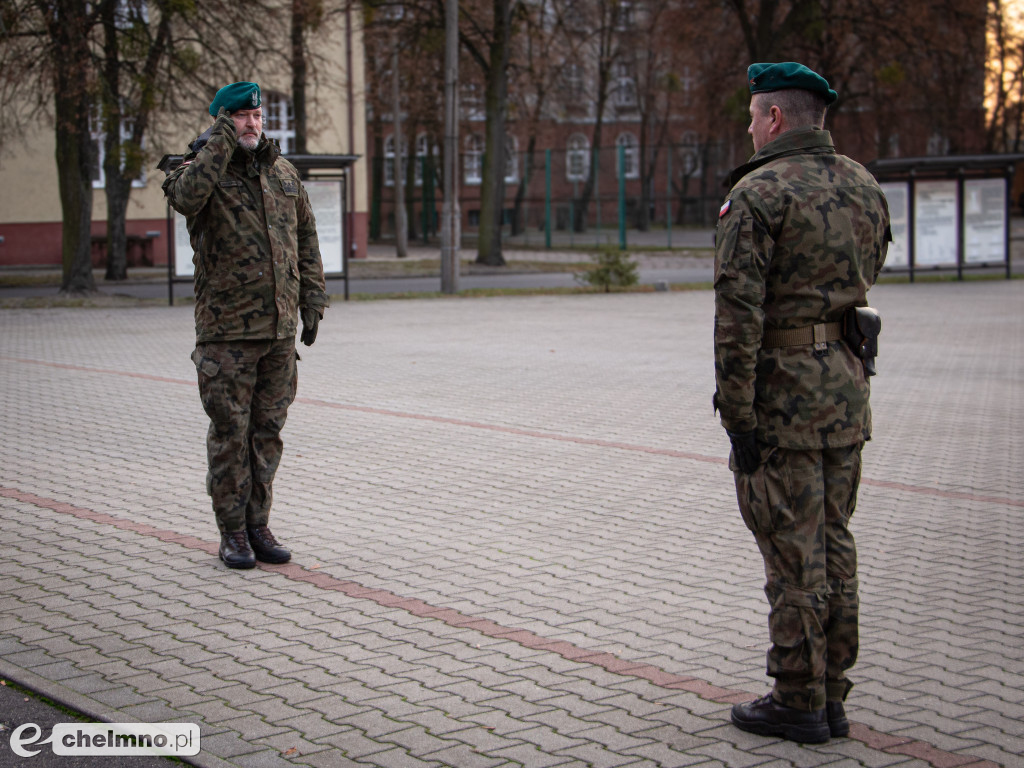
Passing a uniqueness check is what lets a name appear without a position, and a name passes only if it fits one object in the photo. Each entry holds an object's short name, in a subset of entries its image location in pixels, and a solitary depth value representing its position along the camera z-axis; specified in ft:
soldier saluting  16.35
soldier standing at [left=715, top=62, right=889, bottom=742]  11.14
